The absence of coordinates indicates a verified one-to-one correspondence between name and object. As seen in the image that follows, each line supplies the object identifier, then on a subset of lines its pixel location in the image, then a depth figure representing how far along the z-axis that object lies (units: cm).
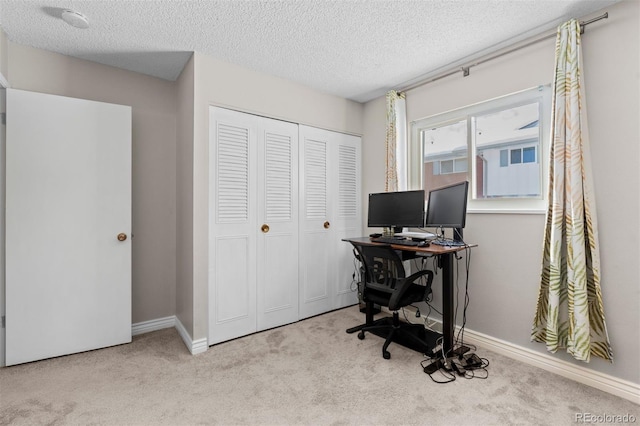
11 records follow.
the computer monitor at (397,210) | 263
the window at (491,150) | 235
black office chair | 228
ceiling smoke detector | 192
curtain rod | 194
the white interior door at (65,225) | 222
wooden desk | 234
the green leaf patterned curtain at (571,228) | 192
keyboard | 233
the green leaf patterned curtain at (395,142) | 309
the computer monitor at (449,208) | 229
